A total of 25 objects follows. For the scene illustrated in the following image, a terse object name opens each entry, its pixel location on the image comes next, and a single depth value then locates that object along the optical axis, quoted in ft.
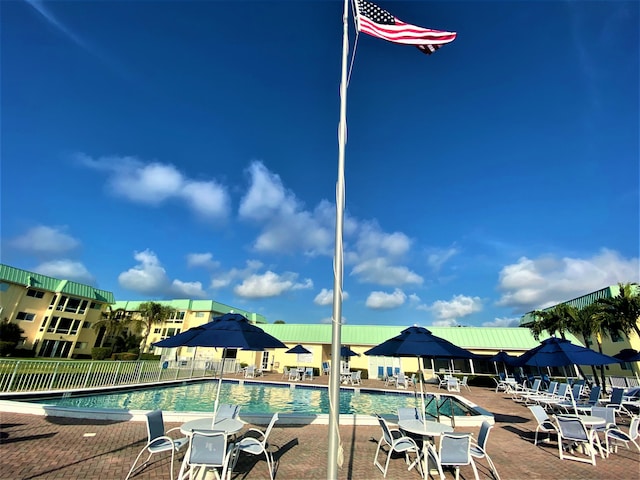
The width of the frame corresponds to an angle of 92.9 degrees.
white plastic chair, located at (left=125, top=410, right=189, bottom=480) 17.29
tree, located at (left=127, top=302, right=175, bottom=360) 145.48
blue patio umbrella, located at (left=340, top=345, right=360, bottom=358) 76.79
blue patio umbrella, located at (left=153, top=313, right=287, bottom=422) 19.74
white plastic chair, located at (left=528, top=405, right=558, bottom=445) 26.68
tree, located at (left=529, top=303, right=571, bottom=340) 88.17
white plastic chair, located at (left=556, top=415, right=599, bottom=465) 22.30
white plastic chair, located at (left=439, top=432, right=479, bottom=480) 17.37
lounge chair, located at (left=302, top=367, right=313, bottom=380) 86.36
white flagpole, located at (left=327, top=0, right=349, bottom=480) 11.21
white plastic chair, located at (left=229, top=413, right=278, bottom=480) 17.78
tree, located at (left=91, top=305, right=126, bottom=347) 140.05
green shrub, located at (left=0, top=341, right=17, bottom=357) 100.73
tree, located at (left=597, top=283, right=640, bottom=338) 67.87
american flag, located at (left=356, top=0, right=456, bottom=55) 20.81
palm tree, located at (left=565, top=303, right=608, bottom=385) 75.92
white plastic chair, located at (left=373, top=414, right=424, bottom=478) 19.66
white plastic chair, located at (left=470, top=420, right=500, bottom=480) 18.50
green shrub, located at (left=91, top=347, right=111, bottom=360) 119.79
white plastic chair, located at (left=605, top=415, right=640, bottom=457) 23.80
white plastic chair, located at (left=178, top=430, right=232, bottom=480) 15.65
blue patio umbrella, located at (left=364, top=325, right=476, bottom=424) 22.35
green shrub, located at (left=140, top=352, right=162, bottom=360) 121.45
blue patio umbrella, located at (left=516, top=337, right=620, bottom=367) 29.22
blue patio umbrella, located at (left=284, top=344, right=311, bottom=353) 81.20
